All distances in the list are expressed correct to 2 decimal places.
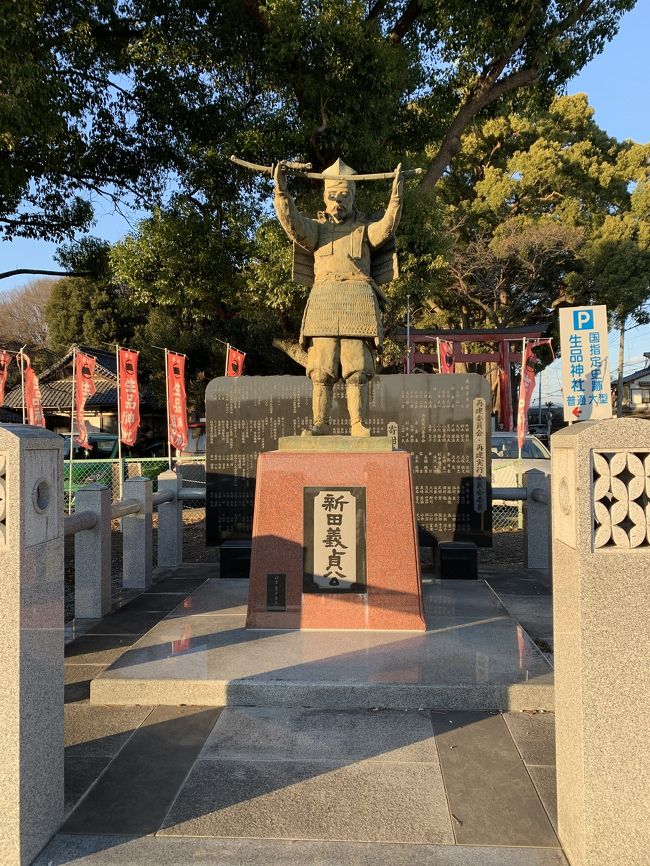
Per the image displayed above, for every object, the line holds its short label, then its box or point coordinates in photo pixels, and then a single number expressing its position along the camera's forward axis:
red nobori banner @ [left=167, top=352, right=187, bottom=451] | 13.38
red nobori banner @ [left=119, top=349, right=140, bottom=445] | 13.46
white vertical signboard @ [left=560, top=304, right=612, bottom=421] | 11.21
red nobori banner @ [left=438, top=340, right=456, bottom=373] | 17.30
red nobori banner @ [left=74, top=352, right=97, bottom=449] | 13.95
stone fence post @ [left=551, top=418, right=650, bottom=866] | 1.99
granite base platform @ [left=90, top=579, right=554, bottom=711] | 3.39
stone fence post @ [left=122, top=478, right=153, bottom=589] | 6.39
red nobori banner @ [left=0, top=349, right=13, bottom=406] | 16.56
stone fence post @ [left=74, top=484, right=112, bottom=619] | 5.35
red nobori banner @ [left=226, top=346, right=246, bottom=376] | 14.80
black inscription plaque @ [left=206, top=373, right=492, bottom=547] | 6.97
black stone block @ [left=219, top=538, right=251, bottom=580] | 6.69
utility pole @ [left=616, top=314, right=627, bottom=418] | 32.14
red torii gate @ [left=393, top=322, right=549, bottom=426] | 19.81
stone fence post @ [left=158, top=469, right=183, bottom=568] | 7.60
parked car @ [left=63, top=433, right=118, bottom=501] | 12.66
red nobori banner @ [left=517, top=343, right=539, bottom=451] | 12.33
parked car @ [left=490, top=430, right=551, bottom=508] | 11.31
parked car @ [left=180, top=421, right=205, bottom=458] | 20.70
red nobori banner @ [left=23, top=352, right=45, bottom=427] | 15.03
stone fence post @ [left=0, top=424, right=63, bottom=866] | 2.04
